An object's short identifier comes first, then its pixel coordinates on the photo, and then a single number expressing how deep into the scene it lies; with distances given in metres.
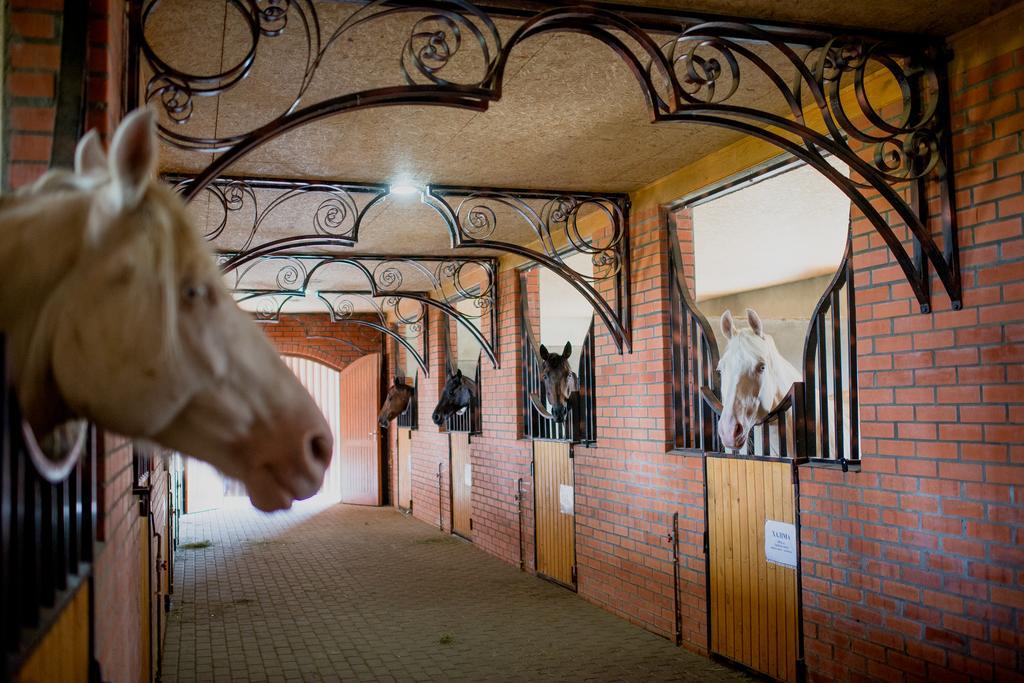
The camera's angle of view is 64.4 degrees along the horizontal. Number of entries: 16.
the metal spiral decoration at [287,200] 5.27
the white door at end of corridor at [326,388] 17.41
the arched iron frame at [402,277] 8.11
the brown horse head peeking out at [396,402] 12.15
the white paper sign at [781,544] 4.21
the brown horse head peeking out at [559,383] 6.62
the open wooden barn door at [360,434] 13.70
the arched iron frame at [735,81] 2.83
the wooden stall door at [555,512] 6.79
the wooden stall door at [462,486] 9.45
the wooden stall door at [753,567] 4.25
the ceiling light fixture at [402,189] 5.61
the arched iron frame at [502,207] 5.41
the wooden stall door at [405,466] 12.36
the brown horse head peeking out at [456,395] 9.44
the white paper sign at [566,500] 6.79
